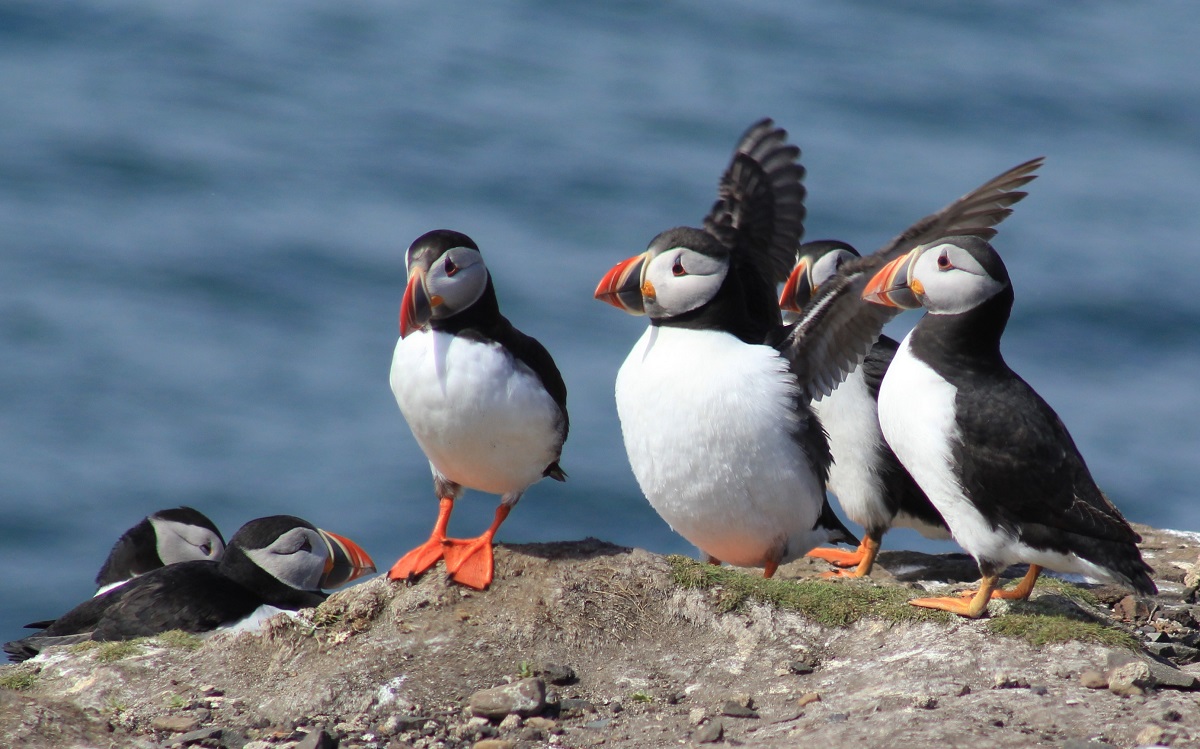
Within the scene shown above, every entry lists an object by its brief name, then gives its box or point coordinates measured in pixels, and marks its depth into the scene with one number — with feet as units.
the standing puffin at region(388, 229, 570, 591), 40.34
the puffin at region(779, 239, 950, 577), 48.37
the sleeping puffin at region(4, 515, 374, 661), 44.21
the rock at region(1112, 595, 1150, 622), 42.91
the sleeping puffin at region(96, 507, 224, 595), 55.83
